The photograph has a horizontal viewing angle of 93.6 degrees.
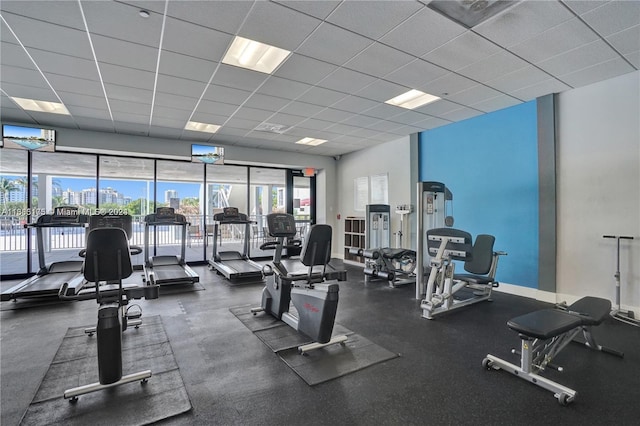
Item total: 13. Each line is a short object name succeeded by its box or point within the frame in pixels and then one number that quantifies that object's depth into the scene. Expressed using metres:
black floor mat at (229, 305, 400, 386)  2.53
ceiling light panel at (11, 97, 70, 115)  4.61
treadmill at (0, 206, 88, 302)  4.43
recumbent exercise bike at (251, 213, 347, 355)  2.94
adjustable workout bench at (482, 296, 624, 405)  2.20
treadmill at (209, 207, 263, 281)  5.89
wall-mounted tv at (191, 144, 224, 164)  7.02
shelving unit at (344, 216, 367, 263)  7.93
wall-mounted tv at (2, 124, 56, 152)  5.25
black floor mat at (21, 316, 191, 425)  1.97
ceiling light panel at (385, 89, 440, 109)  4.58
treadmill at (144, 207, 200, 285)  5.35
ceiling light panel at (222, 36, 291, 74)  3.21
